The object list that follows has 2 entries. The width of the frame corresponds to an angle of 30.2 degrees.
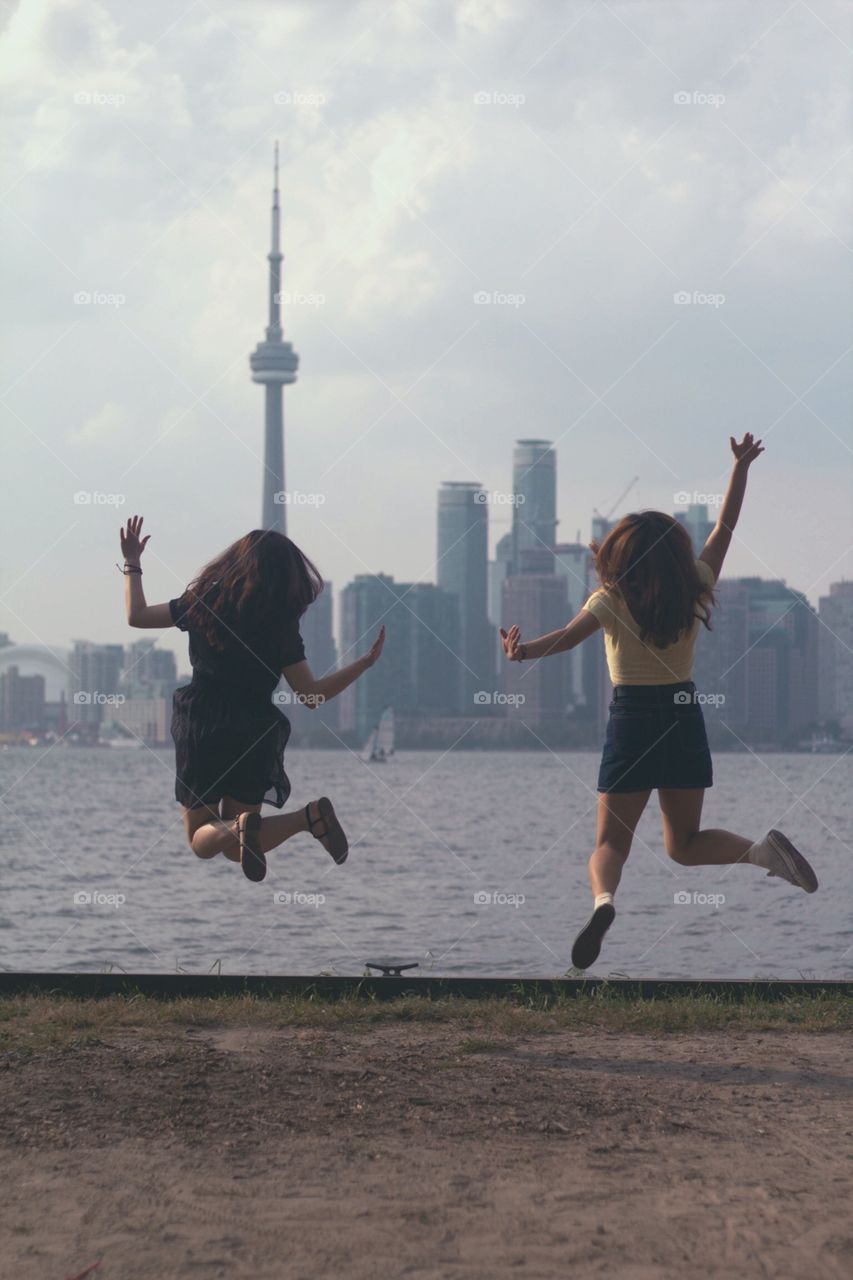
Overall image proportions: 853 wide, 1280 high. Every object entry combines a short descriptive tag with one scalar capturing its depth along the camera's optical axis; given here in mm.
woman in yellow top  7742
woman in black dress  8125
